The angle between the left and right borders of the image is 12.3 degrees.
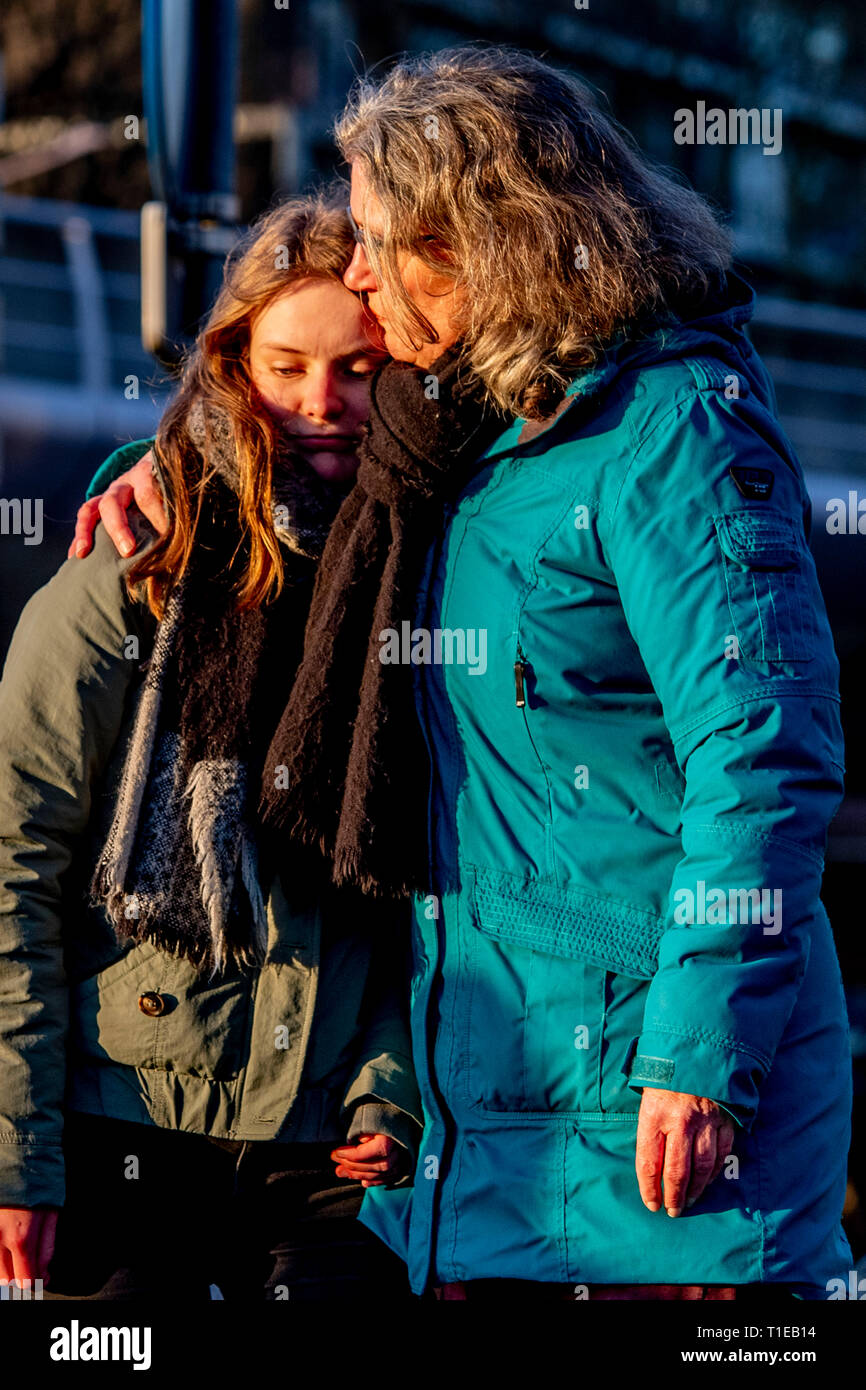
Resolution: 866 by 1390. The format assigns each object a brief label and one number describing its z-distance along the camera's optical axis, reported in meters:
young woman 3.30
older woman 3.06
